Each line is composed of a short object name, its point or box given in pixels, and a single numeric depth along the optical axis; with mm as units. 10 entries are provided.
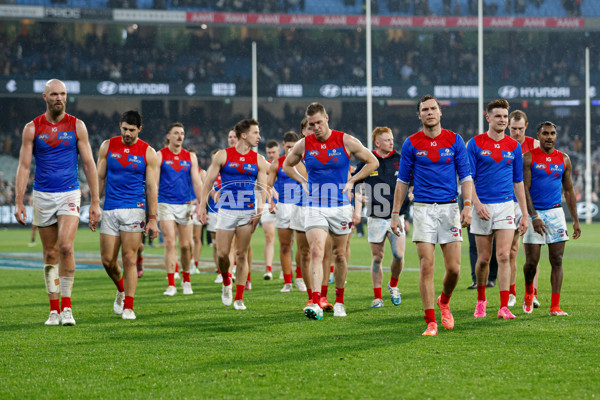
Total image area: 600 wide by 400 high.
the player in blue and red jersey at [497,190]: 17469
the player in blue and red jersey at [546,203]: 18109
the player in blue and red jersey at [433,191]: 15555
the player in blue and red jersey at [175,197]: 23797
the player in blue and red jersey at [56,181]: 16531
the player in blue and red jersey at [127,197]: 18062
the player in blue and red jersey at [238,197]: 19953
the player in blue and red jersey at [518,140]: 19562
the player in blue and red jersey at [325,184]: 17781
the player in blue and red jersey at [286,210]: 24047
